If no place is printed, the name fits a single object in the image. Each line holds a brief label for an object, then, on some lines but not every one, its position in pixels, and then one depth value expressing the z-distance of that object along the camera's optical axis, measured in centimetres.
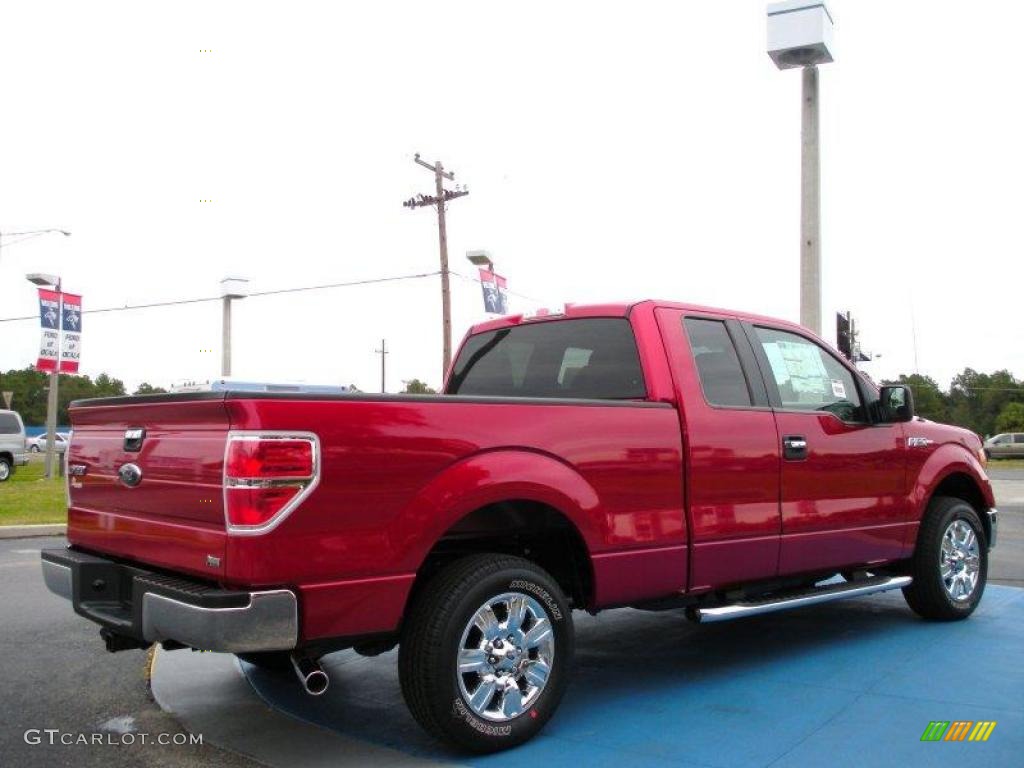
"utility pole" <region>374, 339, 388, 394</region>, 6888
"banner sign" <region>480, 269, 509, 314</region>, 2072
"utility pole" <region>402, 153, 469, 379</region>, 2669
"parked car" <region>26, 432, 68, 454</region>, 5936
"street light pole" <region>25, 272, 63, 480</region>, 2295
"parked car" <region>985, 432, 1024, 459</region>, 5330
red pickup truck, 339
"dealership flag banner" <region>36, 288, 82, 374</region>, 2155
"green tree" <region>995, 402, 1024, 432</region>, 8025
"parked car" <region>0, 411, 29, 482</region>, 2556
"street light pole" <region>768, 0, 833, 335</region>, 1273
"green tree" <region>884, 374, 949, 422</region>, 9114
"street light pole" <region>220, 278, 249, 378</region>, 2778
